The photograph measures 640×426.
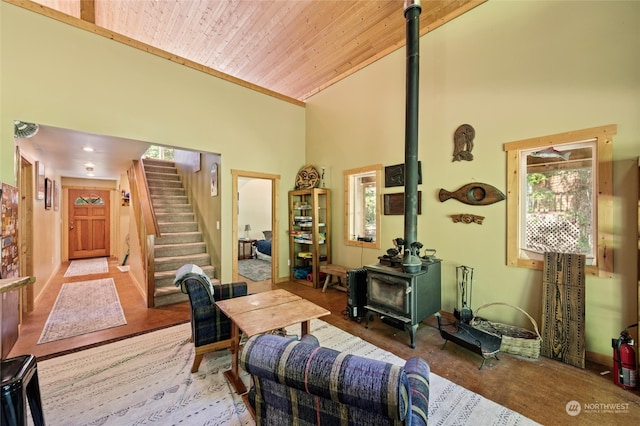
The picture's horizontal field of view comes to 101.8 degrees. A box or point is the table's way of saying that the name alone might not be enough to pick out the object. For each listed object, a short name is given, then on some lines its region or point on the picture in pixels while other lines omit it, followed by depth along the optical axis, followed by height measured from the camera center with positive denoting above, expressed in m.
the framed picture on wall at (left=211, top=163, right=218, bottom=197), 4.62 +0.59
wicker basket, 2.49 -1.28
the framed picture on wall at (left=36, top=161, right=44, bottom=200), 4.14 +0.54
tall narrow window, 4.47 +0.09
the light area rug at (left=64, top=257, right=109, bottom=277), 5.90 -1.37
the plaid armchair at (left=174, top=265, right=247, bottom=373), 2.27 -0.94
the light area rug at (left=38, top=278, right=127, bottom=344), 3.07 -1.38
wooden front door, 7.65 -0.32
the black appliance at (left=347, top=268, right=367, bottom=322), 3.39 -1.07
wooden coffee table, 1.88 -0.81
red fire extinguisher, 2.06 -1.22
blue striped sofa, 0.84 -0.60
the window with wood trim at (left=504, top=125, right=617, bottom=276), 2.41 +0.15
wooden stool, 4.42 -1.05
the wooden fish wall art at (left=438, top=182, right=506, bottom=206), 3.03 +0.22
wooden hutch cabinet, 4.87 -0.42
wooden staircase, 4.10 -0.41
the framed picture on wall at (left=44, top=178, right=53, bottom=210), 4.89 +0.39
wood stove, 2.78 -0.94
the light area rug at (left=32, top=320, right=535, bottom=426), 1.78 -1.40
